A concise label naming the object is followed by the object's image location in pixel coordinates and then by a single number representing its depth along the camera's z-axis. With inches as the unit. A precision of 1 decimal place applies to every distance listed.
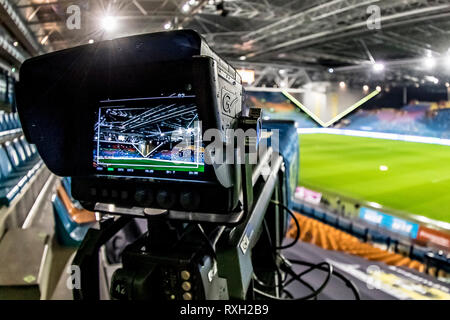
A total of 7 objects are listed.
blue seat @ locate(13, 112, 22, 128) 142.1
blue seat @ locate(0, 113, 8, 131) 118.9
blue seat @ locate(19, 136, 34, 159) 149.3
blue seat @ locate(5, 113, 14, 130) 128.1
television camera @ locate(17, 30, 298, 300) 28.3
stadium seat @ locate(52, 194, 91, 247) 112.9
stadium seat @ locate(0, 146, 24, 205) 85.3
